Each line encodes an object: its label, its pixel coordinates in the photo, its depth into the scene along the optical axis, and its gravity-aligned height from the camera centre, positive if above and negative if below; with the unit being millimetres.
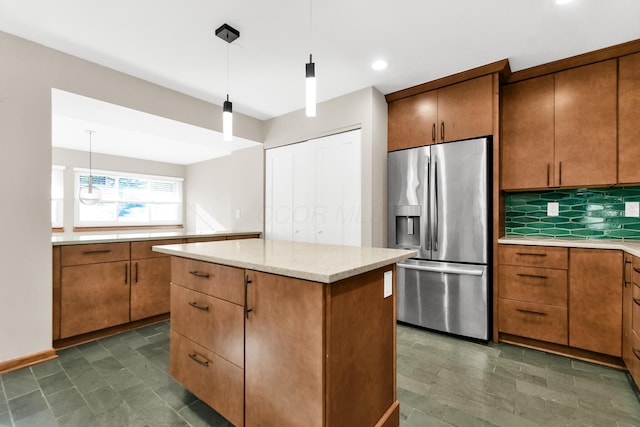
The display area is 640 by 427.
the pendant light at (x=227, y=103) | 2107 +799
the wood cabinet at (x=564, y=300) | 2174 -694
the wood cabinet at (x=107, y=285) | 2486 -673
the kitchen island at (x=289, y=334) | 1143 -556
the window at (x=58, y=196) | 5617 +344
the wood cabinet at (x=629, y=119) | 2303 +767
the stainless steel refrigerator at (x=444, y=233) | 2619 -183
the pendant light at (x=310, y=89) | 1685 +739
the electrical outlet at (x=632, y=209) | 2498 +48
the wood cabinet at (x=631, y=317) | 1844 -698
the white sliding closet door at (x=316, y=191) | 3262 +291
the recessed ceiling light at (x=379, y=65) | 2609 +1372
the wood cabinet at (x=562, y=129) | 2418 +761
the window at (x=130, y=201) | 6090 +295
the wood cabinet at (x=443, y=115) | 2695 +1002
